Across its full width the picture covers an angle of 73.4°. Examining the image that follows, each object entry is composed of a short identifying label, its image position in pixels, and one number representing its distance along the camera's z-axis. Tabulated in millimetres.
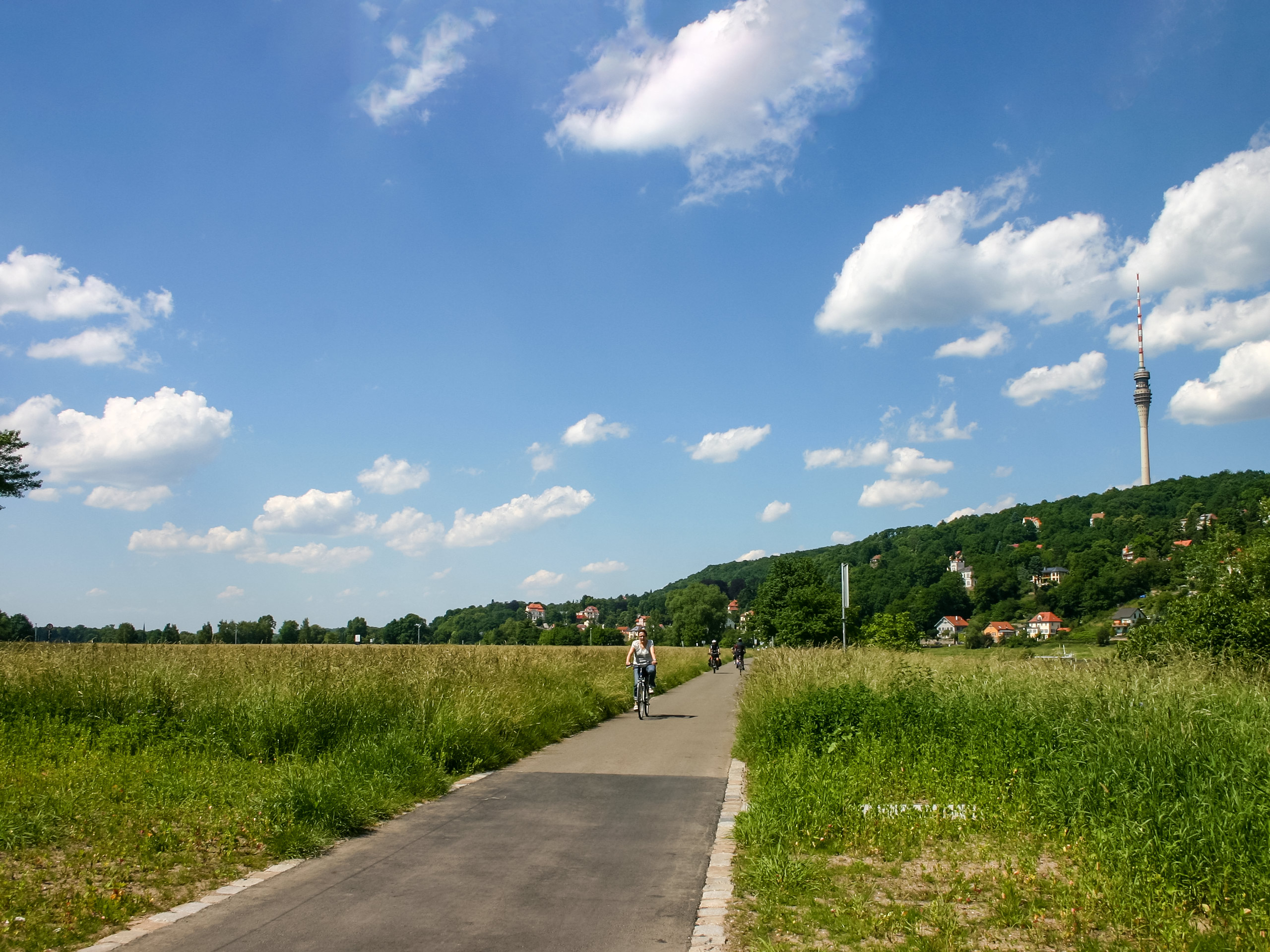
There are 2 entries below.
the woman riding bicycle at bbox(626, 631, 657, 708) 16219
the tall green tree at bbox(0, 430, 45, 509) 30562
